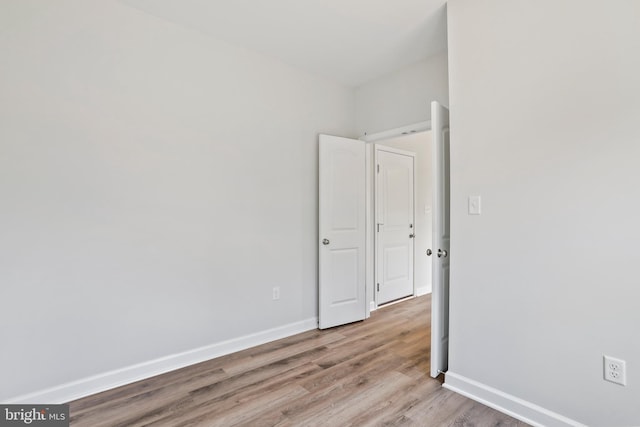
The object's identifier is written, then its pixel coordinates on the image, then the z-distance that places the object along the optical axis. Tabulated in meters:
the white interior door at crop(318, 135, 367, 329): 3.37
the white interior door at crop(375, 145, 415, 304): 4.18
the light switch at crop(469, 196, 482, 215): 2.09
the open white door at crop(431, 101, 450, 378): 2.29
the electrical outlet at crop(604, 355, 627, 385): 1.56
